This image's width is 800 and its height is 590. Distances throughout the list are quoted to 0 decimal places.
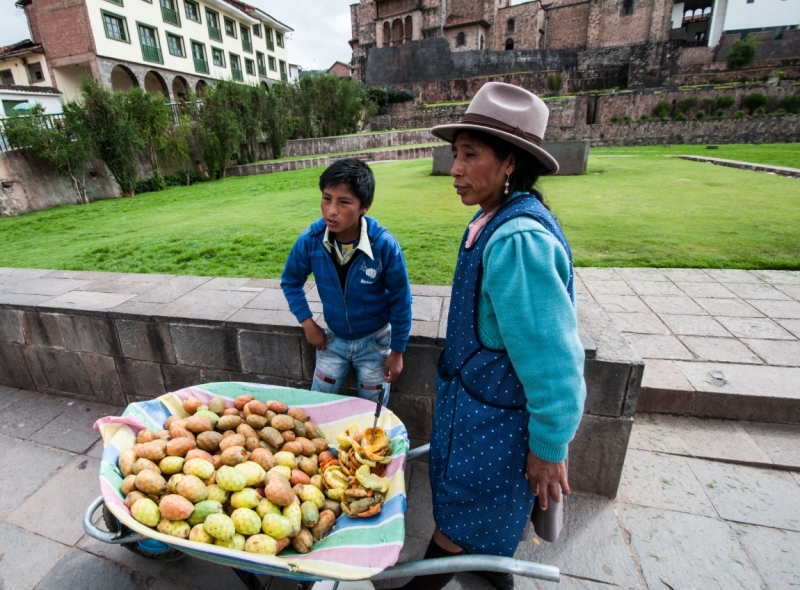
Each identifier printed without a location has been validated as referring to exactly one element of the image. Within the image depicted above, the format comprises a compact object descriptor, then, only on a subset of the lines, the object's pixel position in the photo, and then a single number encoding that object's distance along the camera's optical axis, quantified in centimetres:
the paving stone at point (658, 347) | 334
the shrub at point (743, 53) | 3594
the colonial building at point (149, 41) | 2123
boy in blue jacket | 207
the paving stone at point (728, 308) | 395
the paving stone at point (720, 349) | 326
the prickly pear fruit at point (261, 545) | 139
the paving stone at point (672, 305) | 404
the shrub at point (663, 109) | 3064
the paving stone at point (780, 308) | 389
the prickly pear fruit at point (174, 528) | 142
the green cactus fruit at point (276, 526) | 145
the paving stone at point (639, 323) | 377
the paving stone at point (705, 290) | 437
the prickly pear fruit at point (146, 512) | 144
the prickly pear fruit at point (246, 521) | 146
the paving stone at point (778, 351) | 320
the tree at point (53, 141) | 1141
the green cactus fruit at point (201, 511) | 149
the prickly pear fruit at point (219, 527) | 140
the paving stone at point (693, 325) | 368
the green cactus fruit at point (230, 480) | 156
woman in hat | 122
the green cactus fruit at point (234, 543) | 140
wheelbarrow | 127
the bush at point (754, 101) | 2911
